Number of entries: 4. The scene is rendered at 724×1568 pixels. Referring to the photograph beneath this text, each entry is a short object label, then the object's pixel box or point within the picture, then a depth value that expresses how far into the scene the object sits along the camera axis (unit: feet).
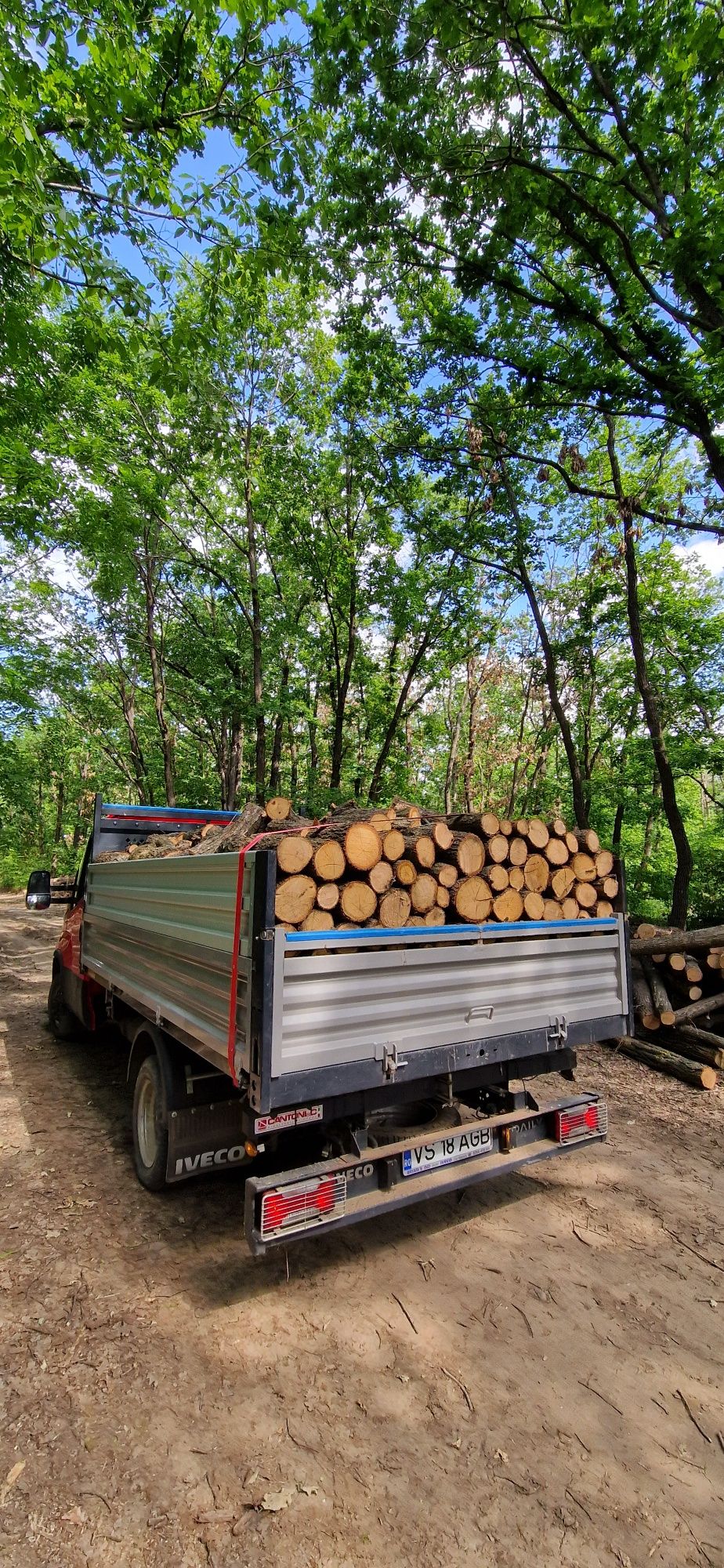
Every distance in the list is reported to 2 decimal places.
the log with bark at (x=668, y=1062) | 18.66
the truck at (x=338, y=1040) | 8.30
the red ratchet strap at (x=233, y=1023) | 8.45
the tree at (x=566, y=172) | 18.06
